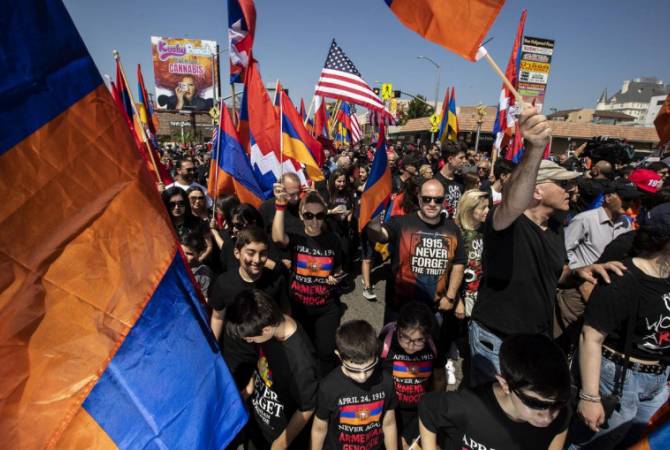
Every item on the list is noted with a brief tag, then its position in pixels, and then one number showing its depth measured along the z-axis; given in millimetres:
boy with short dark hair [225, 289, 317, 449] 1953
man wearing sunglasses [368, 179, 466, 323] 3070
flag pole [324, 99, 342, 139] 10047
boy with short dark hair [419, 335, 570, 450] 1483
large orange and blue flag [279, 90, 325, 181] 4473
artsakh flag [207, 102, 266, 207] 4102
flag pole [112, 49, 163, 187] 4050
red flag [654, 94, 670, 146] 5082
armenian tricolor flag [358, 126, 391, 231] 3537
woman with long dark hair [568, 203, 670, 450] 1827
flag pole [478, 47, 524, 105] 1469
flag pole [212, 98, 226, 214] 3964
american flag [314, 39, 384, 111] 5062
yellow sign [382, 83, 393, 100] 23703
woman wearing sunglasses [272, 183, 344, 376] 3164
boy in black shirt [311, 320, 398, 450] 1916
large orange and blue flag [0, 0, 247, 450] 1010
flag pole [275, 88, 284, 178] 4225
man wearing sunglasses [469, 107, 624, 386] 2053
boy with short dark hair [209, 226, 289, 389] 2496
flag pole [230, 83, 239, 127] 4548
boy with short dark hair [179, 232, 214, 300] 3010
